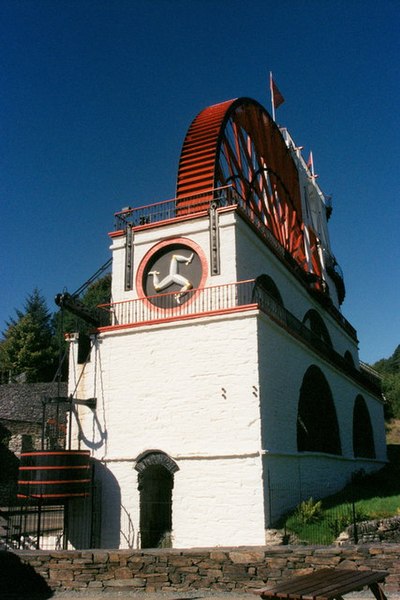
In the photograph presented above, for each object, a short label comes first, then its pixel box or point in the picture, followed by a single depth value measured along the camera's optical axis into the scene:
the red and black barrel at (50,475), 12.34
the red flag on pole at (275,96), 31.53
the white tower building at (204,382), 12.71
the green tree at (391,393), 45.31
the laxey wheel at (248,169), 17.72
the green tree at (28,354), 40.25
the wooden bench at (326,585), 5.64
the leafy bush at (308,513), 12.44
